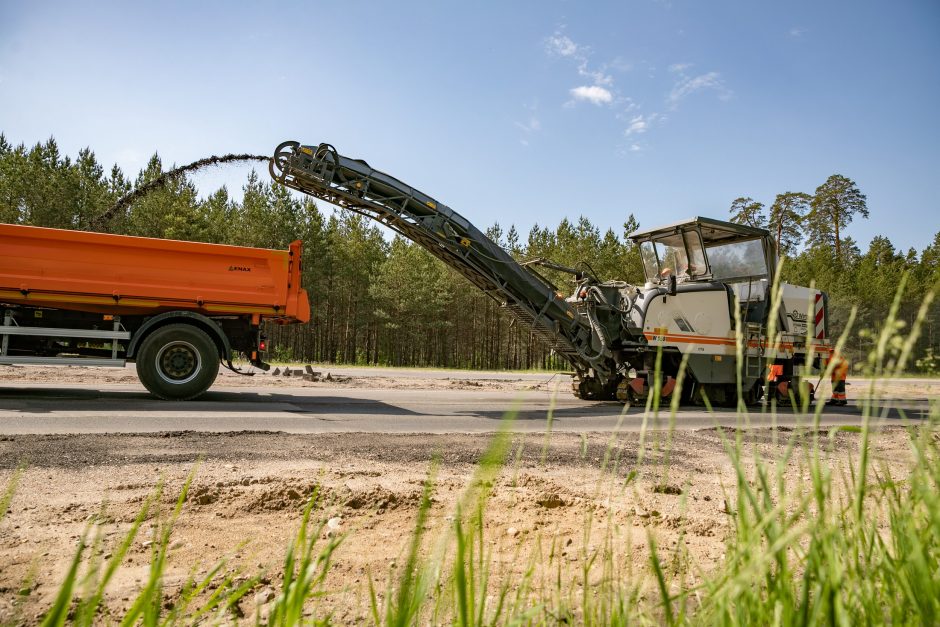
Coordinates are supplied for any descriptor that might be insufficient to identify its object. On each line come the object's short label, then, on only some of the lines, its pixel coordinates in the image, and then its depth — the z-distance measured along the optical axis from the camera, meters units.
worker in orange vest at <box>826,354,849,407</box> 11.45
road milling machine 9.89
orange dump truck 8.06
